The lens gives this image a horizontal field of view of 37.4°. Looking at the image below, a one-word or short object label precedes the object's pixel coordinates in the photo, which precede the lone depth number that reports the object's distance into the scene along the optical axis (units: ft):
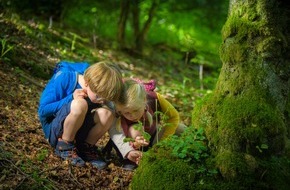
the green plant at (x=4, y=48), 16.15
